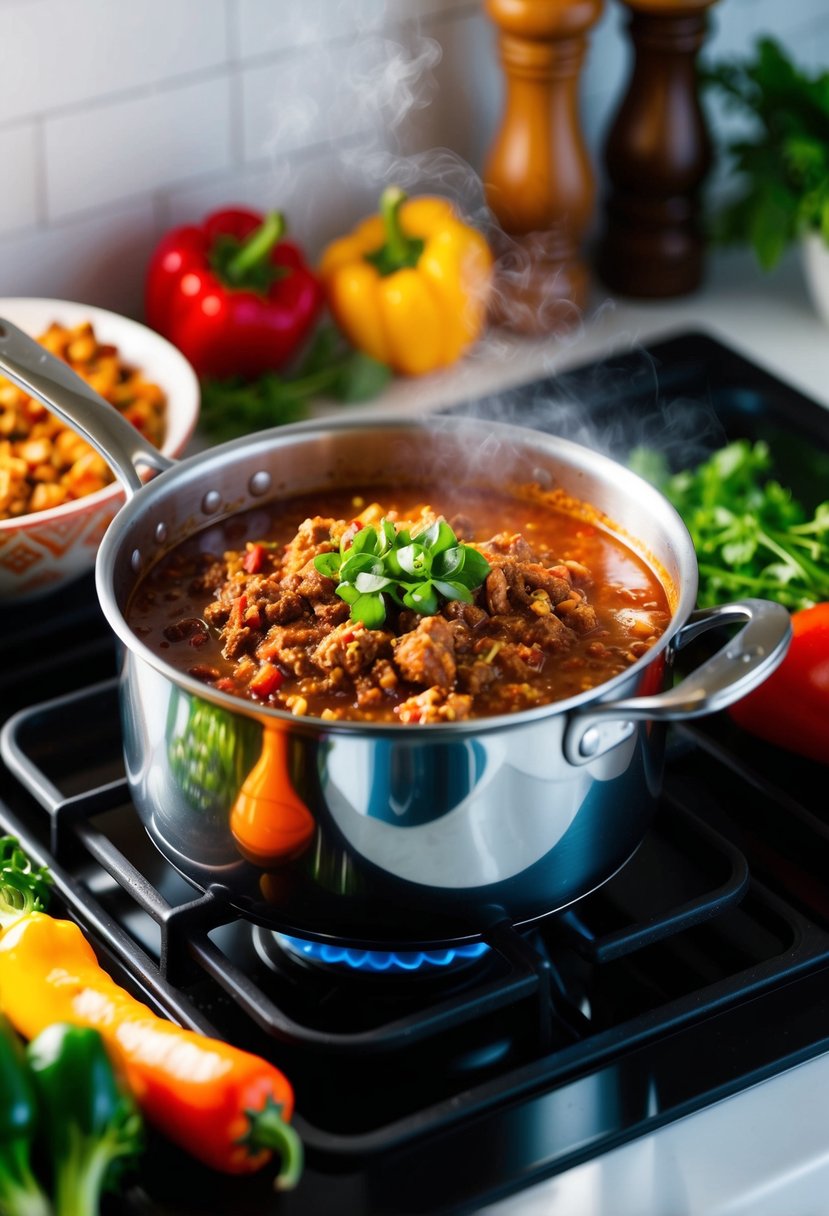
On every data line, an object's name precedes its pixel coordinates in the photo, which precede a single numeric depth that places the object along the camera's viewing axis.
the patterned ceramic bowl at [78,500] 1.29
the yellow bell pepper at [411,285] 1.46
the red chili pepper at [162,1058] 1.07
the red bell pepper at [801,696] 1.24
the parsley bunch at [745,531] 1.31
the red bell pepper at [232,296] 1.44
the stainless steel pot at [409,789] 1.09
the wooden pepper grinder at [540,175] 1.46
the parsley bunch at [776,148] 1.51
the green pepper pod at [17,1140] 1.00
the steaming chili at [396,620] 1.15
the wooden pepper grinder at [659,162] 1.49
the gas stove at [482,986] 1.10
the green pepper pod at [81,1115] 1.01
